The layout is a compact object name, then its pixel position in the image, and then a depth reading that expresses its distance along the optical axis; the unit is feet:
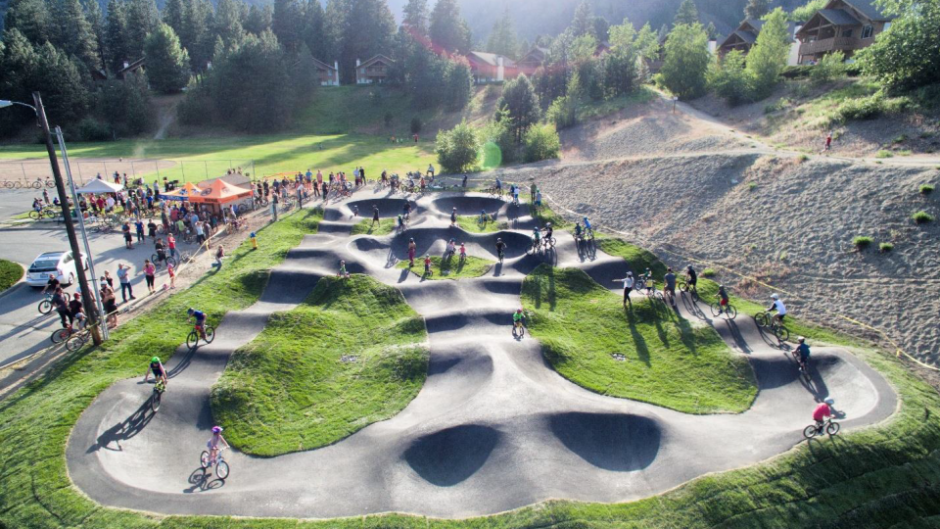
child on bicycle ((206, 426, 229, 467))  57.06
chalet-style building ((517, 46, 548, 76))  371.56
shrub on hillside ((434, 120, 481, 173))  190.70
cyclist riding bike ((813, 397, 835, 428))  59.93
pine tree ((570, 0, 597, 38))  484.70
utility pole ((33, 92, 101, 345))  70.18
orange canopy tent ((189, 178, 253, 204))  133.18
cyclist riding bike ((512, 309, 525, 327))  86.33
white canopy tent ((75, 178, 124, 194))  138.51
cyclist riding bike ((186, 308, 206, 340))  79.66
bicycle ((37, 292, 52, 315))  85.71
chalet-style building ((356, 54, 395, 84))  382.22
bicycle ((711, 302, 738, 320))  93.97
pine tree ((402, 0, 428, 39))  440.86
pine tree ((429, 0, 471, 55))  400.67
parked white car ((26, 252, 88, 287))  93.09
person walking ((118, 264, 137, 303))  90.17
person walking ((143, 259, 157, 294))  93.40
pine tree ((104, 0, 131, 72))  361.92
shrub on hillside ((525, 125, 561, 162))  200.75
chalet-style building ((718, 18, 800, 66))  282.77
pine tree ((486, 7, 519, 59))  433.89
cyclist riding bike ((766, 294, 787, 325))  85.97
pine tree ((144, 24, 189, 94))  327.67
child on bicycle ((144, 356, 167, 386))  67.00
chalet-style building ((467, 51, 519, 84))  379.76
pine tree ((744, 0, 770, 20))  382.24
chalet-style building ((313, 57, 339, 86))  392.27
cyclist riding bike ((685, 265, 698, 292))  101.45
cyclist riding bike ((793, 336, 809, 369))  77.00
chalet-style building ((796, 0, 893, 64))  212.64
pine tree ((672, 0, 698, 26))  471.62
